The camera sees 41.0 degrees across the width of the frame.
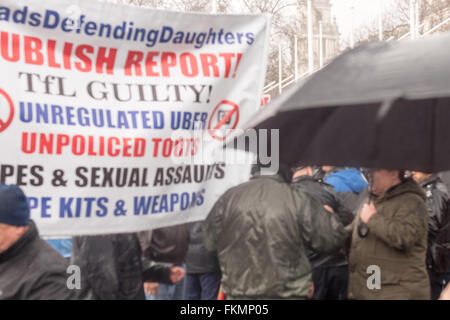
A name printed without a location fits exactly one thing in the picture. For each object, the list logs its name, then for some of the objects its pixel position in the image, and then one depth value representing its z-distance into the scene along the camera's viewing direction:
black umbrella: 1.98
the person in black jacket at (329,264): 5.03
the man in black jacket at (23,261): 2.79
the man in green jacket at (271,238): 3.65
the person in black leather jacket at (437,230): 5.30
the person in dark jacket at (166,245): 4.63
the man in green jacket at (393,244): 3.93
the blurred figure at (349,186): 5.73
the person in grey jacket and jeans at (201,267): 5.25
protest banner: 3.25
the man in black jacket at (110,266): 3.96
